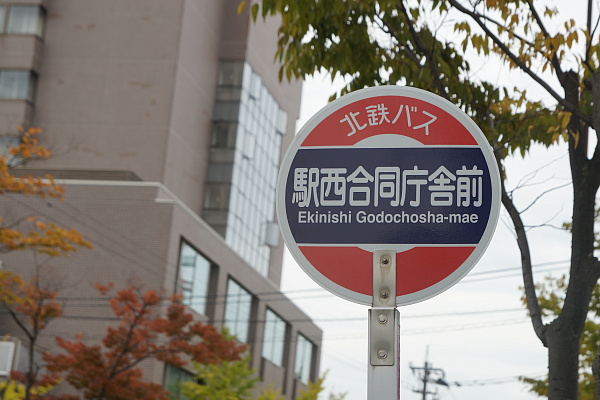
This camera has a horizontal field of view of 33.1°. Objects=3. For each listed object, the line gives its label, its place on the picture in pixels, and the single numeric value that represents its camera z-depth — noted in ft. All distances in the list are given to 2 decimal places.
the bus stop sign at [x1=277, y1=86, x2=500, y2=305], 10.55
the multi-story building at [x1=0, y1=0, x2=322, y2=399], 104.42
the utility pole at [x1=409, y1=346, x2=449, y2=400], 181.57
